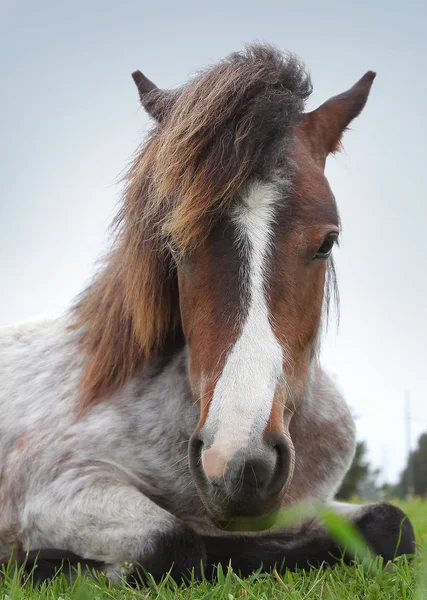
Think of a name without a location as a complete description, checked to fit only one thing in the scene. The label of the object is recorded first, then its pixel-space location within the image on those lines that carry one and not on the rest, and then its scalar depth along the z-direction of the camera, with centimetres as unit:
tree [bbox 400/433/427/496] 5497
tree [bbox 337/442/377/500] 2518
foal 242
